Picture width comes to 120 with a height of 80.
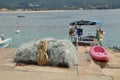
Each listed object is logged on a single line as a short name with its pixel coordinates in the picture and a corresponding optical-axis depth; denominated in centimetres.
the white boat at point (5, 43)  3031
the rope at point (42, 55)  1251
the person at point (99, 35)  2860
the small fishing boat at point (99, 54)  1700
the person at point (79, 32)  3048
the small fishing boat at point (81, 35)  2865
